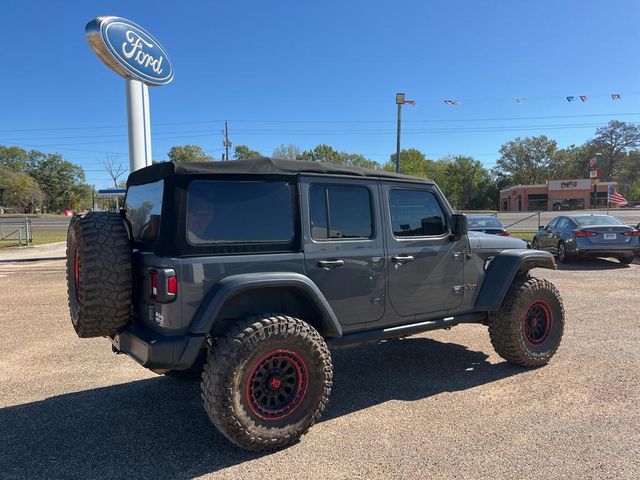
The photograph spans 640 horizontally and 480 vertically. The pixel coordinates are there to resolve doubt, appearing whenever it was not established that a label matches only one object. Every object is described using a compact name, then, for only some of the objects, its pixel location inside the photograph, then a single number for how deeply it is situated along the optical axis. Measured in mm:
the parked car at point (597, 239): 11375
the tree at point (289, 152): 61281
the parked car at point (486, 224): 12120
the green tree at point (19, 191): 76125
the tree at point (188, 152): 66625
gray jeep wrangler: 2842
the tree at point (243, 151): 72375
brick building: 68062
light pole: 27891
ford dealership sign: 12672
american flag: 30833
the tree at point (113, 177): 52391
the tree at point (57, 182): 96375
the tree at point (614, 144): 91562
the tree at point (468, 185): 85000
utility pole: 54719
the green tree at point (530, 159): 88750
